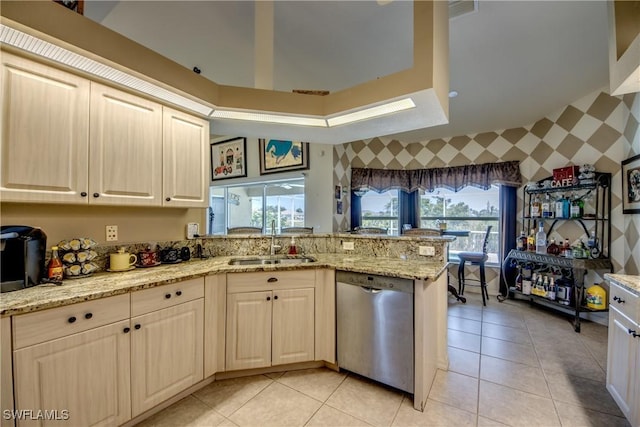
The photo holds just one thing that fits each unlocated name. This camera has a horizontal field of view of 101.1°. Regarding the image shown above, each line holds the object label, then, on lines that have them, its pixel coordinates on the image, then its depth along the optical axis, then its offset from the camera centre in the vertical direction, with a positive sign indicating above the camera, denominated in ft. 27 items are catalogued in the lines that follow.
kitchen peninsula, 3.97 -2.01
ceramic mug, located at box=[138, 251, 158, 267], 6.45 -1.16
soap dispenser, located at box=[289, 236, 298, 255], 8.41 -1.18
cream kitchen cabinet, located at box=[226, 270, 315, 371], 6.52 -2.72
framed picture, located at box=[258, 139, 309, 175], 14.65 +3.26
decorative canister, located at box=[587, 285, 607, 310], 9.62 -3.18
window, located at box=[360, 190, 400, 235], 16.43 +0.17
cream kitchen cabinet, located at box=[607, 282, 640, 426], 4.67 -2.71
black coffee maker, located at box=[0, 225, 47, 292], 4.41 -0.81
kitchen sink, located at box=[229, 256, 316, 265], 7.52 -1.45
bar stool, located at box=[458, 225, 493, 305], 12.47 -2.33
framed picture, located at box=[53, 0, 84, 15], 5.32 +4.22
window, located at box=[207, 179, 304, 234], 16.47 +0.42
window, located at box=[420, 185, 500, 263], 14.67 -0.12
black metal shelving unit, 9.73 -1.71
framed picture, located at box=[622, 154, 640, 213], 8.85 +0.97
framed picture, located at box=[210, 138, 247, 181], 17.56 +3.66
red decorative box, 10.69 +1.63
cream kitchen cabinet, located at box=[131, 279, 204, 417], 5.00 -2.69
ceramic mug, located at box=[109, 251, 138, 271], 6.03 -1.15
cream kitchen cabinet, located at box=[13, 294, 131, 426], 3.82 -2.42
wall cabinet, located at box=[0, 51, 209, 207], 4.48 +1.38
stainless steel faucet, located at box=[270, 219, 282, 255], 8.28 -1.02
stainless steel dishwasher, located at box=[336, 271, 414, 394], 5.82 -2.72
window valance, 13.65 +1.97
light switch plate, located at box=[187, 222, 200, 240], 7.88 -0.57
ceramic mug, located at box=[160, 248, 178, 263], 6.89 -1.16
